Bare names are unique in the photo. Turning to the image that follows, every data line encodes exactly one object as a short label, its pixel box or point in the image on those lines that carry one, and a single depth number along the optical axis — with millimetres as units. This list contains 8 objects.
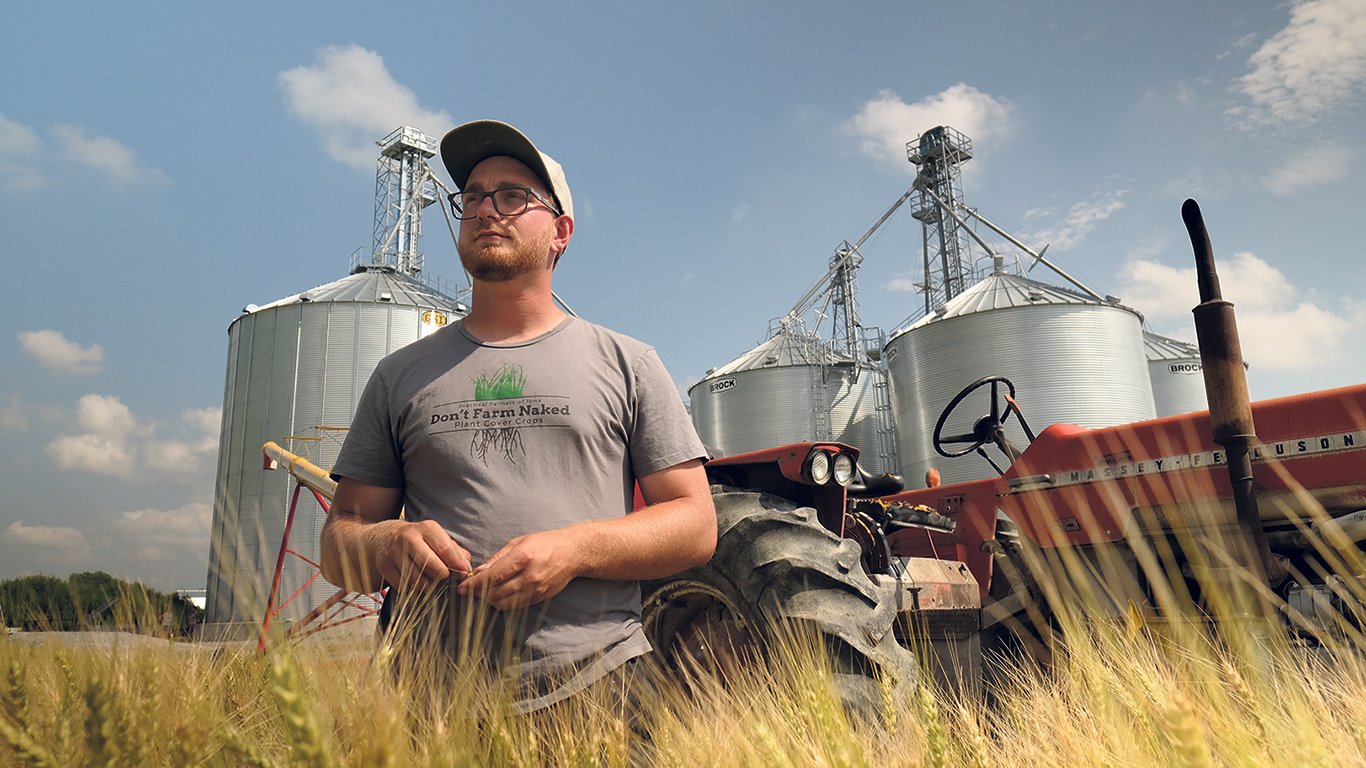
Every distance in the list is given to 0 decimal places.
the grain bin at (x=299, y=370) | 16359
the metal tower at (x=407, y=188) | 21719
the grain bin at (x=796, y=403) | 23500
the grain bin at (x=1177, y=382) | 22750
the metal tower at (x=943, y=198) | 25125
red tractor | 2508
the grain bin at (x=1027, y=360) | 17812
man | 1260
